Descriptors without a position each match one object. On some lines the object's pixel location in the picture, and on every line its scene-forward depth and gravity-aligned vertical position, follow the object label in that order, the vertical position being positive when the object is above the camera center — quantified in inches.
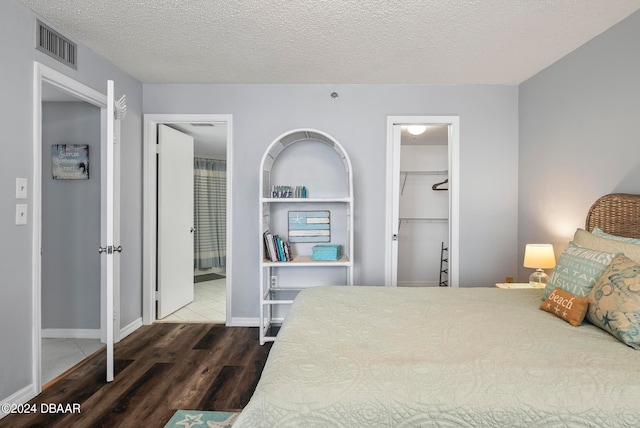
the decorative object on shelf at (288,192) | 145.0 +9.1
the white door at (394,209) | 155.0 +2.7
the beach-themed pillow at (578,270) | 76.5 -11.1
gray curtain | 280.4 +1.5
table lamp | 118.9 -13.3
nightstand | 123.0 -22.6
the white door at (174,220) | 163.5 -2.4
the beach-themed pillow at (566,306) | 73.5 -18.1
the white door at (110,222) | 98.8 -1.9
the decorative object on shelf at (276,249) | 139.3 -12.3
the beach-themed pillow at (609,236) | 81.9 -4.6
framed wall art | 140.8 +19.7
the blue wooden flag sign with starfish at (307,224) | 156.5 -3.5
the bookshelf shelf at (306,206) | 155.9 +3.9
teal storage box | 141.4 -13.8
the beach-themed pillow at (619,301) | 64.1 -15.1
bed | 48.5 -21.8
